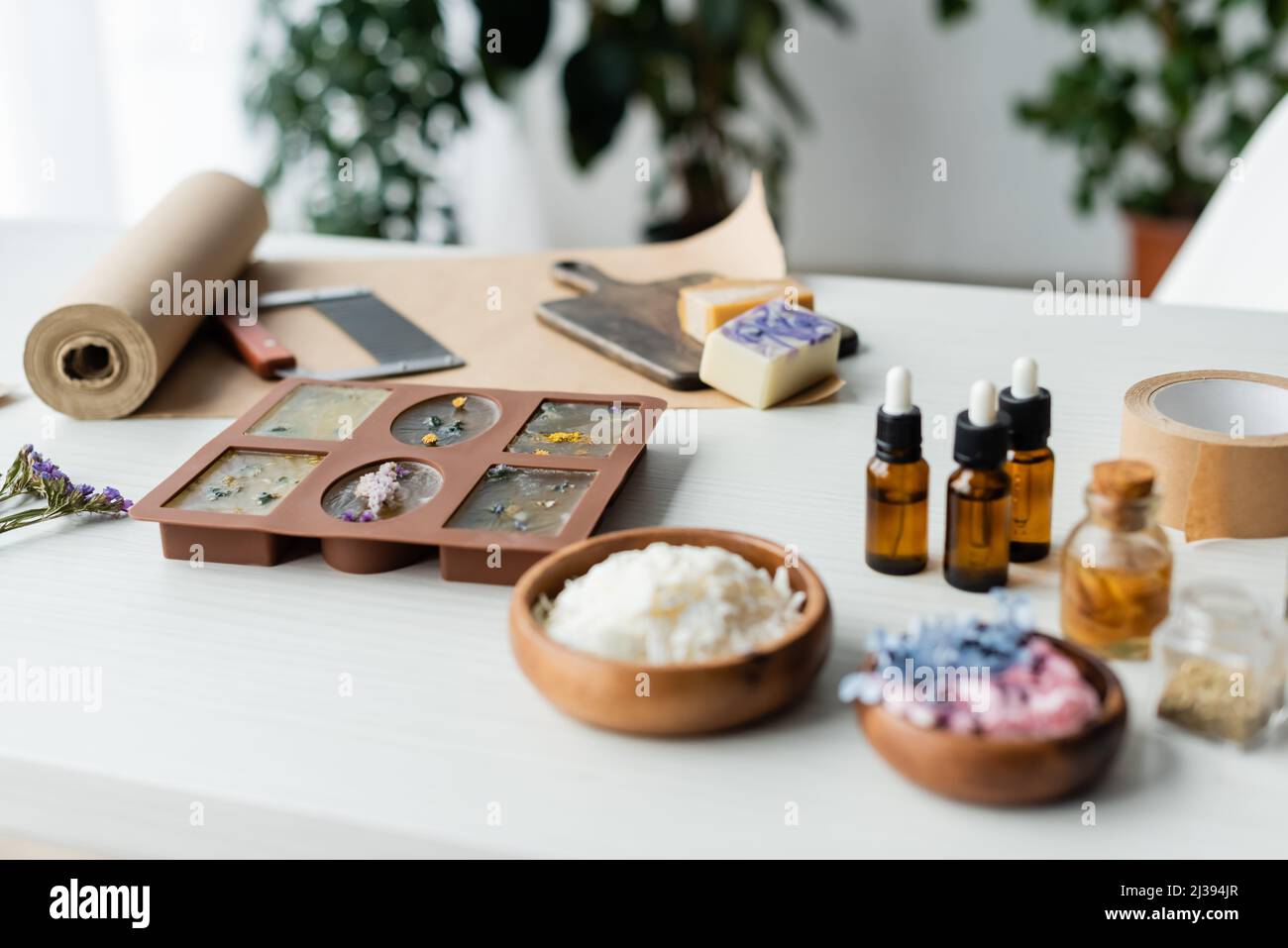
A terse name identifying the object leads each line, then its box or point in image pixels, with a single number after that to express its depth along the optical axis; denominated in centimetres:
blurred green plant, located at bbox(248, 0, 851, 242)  238
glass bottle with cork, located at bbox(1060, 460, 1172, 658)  77
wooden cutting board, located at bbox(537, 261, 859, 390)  127
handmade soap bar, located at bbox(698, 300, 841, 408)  119
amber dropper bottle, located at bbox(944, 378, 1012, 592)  83
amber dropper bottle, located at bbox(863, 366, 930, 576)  86
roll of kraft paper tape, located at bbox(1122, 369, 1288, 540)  91
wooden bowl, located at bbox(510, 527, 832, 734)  72
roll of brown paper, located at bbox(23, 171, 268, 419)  120
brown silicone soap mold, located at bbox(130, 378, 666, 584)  93
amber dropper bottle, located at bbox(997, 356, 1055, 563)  88
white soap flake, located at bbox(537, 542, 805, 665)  74
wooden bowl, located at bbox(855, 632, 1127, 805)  66
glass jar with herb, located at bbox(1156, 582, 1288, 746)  73
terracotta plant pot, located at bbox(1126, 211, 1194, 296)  283
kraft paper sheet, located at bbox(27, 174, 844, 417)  122
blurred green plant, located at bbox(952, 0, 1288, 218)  267
